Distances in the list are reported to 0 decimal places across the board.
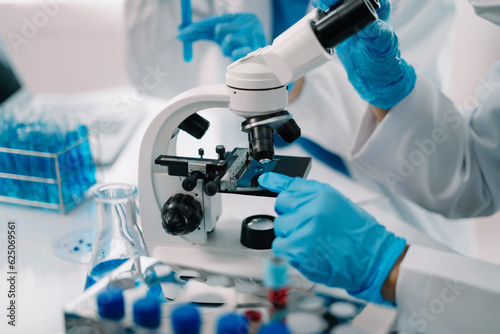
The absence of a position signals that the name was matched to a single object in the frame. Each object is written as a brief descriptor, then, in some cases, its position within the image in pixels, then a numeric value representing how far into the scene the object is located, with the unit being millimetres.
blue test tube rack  1316
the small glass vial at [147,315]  576
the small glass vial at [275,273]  538
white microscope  846
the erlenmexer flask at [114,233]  923
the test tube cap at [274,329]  524
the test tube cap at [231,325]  527
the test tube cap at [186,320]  542
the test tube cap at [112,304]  603
